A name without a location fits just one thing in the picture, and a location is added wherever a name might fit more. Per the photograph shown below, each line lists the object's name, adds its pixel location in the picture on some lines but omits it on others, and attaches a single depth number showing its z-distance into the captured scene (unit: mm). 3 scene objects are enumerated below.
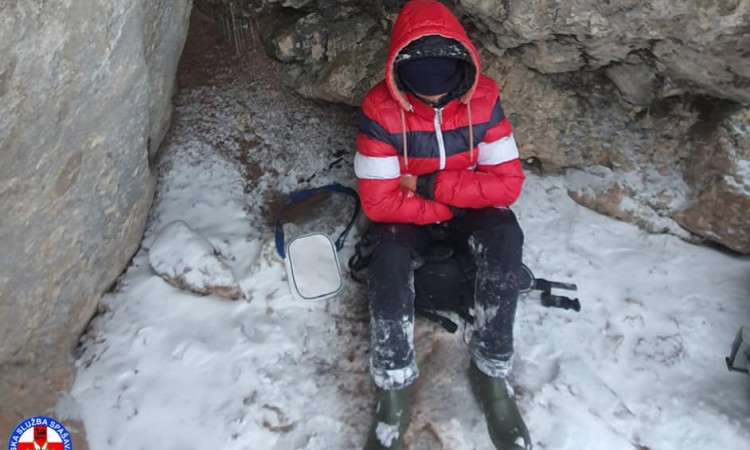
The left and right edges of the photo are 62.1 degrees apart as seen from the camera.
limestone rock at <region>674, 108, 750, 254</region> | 3455
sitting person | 2895
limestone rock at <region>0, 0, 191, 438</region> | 2309
